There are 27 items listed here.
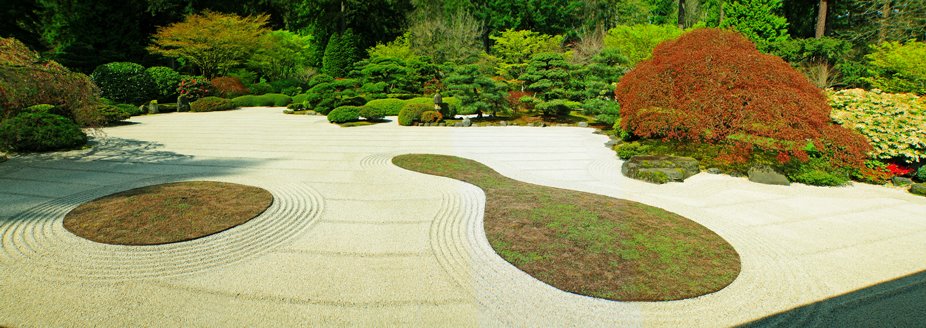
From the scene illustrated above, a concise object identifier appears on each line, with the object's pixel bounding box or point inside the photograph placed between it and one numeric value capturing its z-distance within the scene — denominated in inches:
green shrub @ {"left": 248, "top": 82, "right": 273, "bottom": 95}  1218.1
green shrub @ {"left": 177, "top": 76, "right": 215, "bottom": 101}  980.6
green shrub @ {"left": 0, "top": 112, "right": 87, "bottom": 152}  419.2
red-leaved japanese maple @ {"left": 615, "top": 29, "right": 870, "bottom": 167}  338.2
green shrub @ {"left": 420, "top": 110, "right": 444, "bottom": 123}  737.0
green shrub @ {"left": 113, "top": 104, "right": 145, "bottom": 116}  800.5
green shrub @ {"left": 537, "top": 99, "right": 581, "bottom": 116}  729.0
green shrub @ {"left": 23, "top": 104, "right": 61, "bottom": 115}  513.0
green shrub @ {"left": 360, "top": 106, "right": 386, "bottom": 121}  755.4
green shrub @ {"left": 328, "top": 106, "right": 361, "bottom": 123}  732.7
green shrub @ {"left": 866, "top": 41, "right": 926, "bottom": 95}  633.6
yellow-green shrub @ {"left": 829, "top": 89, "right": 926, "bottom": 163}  352.2
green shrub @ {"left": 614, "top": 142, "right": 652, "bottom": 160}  441.4
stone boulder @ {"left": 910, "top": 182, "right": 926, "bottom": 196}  322.3
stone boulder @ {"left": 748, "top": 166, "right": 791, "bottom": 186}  343.9
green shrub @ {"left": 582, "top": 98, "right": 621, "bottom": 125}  652.7
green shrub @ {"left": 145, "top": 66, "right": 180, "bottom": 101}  976.3
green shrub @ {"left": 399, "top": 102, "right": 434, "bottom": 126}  723.4
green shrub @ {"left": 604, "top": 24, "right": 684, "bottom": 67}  1039.0
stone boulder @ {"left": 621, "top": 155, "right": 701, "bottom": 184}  351.6
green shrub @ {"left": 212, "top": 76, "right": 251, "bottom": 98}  1088.2
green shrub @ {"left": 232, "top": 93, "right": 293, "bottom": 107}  1105.1
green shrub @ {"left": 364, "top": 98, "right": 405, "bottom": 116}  867.4
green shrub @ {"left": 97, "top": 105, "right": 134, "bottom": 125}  674.4
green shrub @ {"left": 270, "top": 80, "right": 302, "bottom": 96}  1304.4
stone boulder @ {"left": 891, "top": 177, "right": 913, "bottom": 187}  346.9
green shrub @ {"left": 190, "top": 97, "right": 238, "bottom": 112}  945.5
